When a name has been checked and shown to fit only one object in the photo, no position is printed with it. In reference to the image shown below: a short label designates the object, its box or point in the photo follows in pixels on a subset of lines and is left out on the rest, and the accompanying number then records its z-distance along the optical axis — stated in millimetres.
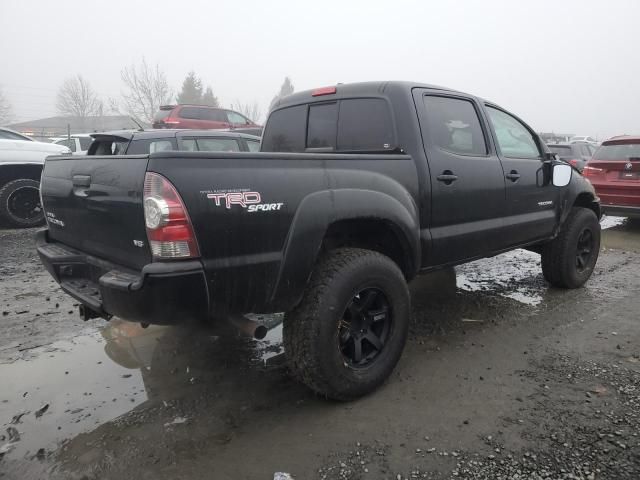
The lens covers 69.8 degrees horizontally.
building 55328
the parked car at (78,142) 14719
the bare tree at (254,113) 77569
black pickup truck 2053
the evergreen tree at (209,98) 63669
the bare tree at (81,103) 57312
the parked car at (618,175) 7289
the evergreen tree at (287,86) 91375
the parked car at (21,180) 7469
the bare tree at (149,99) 47594
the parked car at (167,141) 6168
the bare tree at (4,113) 59366
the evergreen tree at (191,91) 60094
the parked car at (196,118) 14094
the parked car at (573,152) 12688
